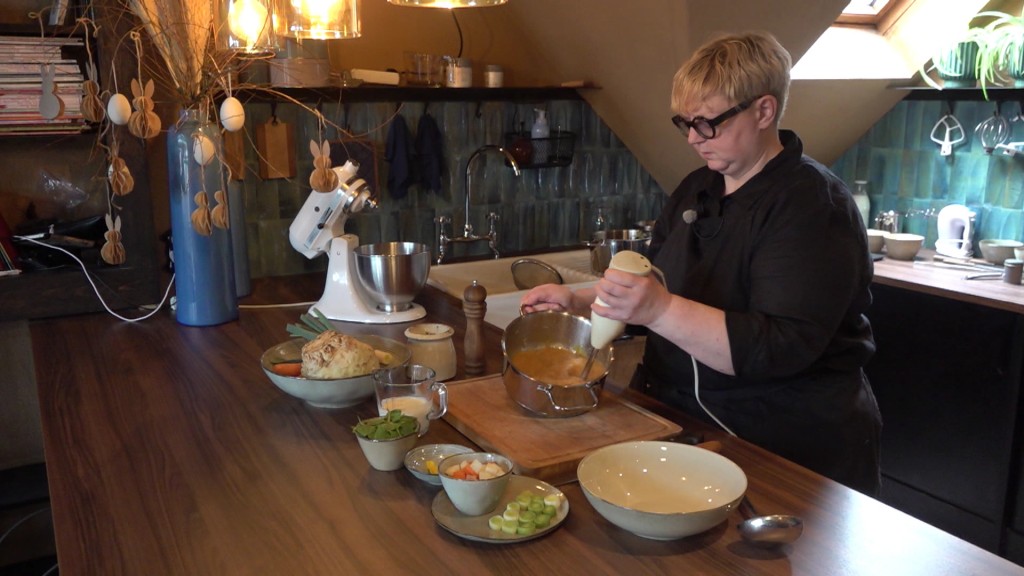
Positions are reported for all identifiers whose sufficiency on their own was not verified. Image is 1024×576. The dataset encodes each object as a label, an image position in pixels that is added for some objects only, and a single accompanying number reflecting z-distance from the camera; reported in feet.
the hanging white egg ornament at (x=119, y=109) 6.58
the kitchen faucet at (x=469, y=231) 10.23
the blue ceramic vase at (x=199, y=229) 7.13
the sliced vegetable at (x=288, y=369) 5.53
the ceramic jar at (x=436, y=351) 5.97
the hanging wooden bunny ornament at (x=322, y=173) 6.69
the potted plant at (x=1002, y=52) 9.55
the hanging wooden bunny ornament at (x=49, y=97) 7.05
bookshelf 7.61
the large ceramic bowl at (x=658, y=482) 3.89
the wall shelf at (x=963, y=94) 9.87
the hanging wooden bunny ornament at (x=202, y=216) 7.02
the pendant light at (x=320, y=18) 7.29
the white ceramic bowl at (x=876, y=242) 10.64
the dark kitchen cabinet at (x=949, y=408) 8.70
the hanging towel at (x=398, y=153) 9.73
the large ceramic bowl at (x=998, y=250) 9.73
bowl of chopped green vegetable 4.50
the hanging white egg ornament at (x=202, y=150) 6.89
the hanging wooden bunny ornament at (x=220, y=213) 7.03
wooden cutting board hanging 9.12
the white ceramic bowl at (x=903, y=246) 10.27
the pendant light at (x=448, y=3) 6.98
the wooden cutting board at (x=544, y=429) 4.54
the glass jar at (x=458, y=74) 9.93
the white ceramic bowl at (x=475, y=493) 3.96
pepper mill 6.07
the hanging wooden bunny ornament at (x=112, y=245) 7.29
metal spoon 3.80
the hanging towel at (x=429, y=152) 9.92
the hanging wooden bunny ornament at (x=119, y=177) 6.87
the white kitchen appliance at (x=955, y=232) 10.39
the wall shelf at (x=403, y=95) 9.08
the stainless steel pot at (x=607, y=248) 9.81
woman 4.99
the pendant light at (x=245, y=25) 6.68
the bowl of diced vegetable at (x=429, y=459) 4.38
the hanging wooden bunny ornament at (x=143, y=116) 6.40
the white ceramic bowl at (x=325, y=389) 5.32
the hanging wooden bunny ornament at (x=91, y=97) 6.62
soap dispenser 10.52
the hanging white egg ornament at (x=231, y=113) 6.67
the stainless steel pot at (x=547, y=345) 5.01
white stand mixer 7.59
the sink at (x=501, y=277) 8.57
